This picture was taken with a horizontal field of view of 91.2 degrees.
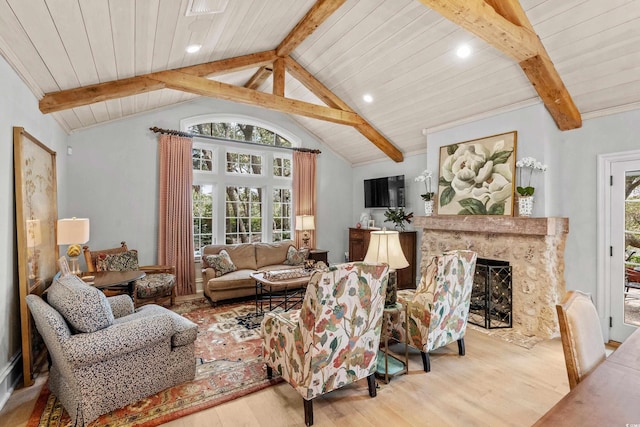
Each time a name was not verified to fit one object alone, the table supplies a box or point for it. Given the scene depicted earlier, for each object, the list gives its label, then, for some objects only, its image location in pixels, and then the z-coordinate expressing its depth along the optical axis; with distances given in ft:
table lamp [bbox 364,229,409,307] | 9.04
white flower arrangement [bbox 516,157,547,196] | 11.91
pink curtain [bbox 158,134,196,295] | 16.84
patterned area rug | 7.02
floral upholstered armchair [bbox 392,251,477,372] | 8.95
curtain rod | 16.85
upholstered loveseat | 15.33
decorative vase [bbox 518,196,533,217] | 12.04
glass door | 11.03
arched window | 18.74
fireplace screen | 12.88
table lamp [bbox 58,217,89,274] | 10.21
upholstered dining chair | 4.13
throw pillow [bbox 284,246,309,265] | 18.67
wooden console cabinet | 18.49
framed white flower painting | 12.92
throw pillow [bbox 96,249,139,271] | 14.14
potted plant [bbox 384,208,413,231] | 18.97
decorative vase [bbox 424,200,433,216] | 16.25
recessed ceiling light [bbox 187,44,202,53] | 10.50
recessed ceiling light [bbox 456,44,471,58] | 11.22
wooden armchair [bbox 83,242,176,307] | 13.71
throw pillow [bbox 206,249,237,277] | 15.93
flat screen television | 19.67
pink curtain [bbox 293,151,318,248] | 21.58
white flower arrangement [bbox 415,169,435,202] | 16.17
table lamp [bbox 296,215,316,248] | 20.39
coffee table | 13.20
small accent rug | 11.17
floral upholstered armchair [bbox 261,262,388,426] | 6.60
